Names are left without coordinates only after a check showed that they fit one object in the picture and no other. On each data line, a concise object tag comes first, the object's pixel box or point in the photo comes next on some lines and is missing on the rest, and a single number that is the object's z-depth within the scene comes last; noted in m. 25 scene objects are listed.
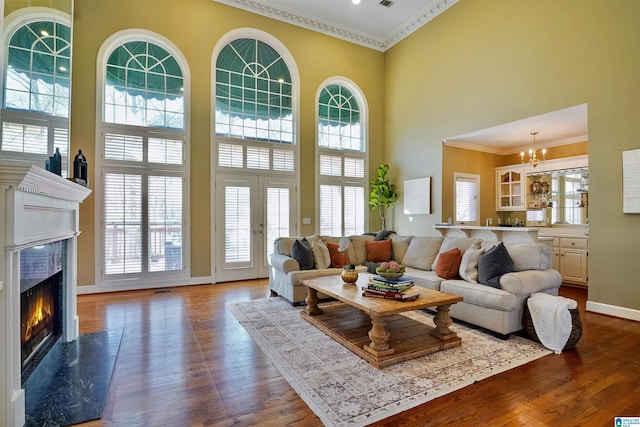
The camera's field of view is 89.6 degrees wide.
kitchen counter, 5.12
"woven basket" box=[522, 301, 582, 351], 2.87
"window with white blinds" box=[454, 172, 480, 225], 6.56
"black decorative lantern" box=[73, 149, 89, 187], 3.05
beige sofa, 3.17
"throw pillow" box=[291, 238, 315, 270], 4.55
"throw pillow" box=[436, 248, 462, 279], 3.87
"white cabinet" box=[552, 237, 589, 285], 5.36
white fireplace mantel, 1.71
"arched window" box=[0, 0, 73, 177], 1.97
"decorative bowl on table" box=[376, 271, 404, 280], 3.04
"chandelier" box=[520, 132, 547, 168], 5.40
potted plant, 7.25
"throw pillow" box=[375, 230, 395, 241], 5.48
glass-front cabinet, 6.60
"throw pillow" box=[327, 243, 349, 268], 4.83
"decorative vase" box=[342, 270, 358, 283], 3.47
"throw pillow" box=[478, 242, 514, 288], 3.34
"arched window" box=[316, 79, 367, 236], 7.05
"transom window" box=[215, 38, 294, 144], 6.14
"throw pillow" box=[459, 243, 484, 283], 3.62
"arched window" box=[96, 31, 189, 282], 5.21
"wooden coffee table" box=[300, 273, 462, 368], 2.65
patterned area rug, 2.07
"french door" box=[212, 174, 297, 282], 5.98
